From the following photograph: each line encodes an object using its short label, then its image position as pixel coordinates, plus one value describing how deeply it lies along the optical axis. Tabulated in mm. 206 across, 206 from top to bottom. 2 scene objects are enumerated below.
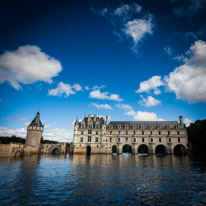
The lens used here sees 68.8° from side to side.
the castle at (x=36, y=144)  46062
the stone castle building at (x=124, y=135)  58469
